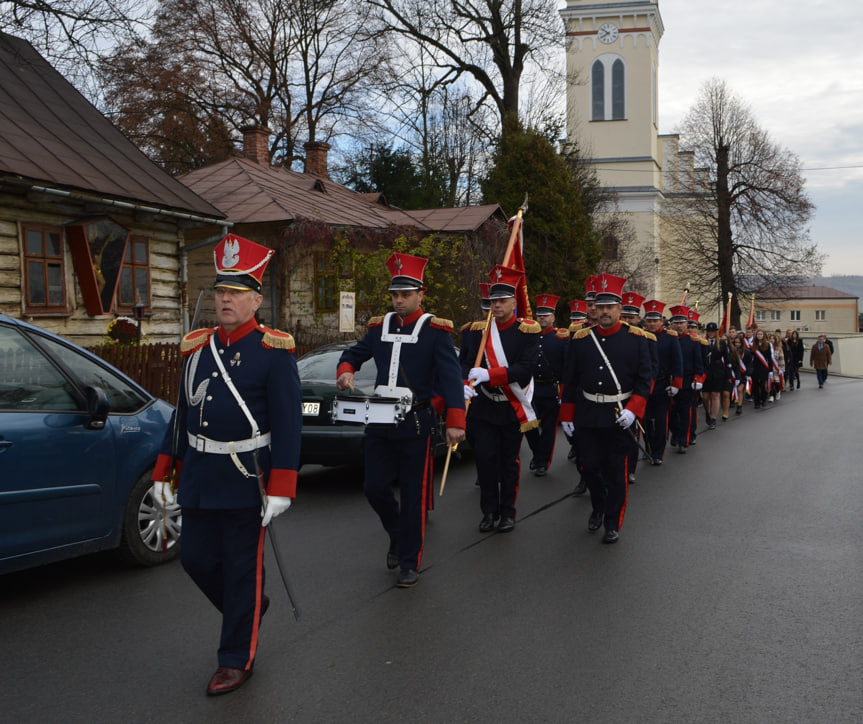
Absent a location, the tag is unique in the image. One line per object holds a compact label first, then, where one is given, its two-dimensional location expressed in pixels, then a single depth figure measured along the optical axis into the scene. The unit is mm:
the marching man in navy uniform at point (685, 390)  13250
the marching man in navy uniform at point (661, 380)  11828
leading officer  4305
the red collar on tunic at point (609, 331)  7711
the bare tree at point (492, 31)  32875
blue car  5211
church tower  53969
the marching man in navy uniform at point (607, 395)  7387
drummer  6027
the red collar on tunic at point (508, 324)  7934
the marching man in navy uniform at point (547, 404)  10953
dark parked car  9398
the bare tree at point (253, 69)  35719
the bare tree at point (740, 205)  42188
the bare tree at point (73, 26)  12344
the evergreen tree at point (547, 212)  29000
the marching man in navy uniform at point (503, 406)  7656
